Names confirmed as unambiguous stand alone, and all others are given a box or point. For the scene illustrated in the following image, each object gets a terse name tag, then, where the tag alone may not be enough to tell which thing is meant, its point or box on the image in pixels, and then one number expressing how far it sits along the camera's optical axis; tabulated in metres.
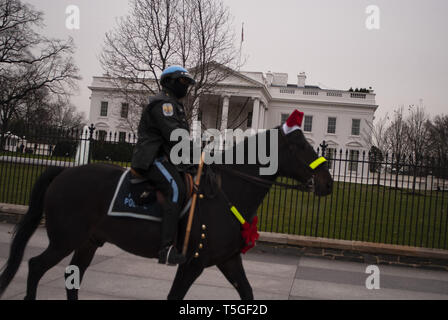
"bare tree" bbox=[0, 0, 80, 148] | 33.66
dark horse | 3.79
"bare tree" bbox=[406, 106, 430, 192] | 30.24
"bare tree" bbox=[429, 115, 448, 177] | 38.41
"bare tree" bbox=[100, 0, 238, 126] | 14.60
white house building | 57.97
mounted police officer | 3.74
